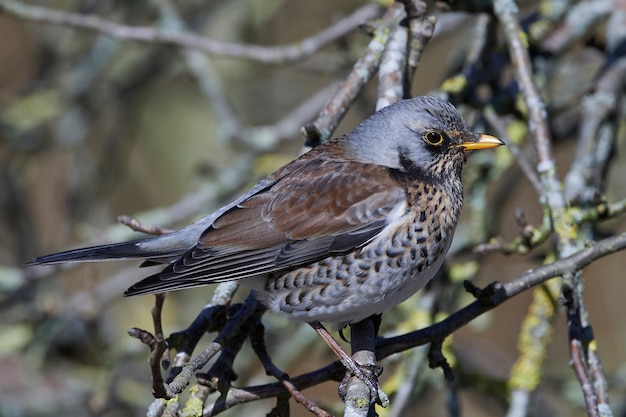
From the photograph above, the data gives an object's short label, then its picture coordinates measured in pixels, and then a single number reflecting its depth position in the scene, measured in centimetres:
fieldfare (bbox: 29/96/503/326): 708
